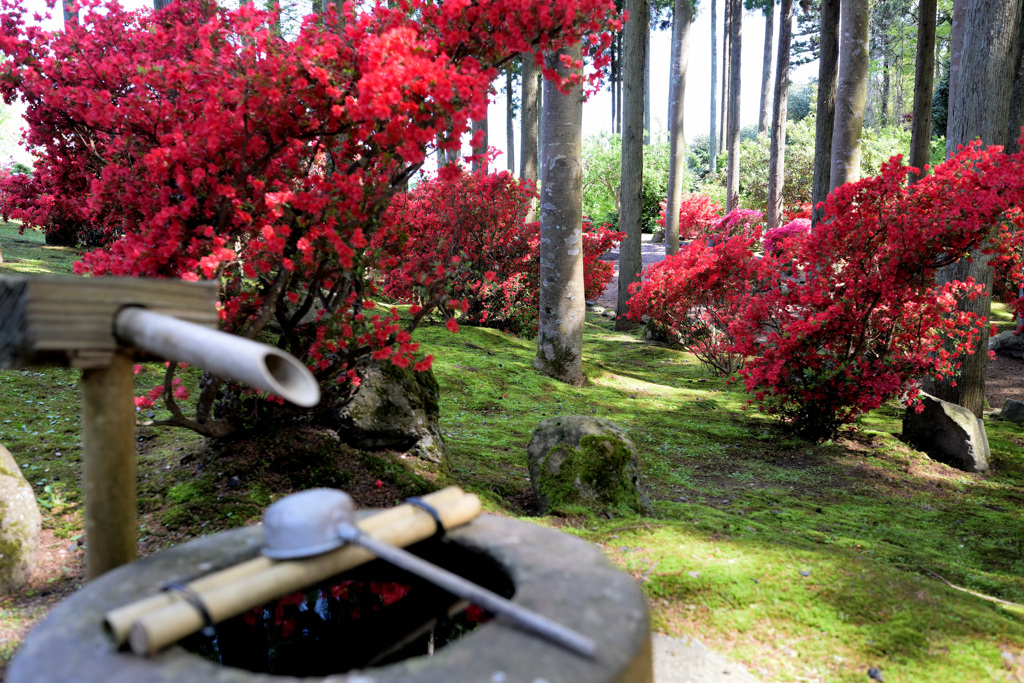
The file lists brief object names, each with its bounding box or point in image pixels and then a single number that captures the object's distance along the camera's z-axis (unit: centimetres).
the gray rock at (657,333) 1139
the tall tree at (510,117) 2700
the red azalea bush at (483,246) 1018
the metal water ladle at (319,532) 140
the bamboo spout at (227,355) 119
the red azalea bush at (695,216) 2020
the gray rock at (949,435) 577
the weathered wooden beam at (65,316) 144
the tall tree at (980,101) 652
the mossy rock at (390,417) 417
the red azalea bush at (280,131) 298
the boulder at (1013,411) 728
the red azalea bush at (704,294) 877
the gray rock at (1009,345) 1059
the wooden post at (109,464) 158
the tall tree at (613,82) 2960
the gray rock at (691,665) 232
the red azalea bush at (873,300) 536
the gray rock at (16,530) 288
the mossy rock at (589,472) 387
